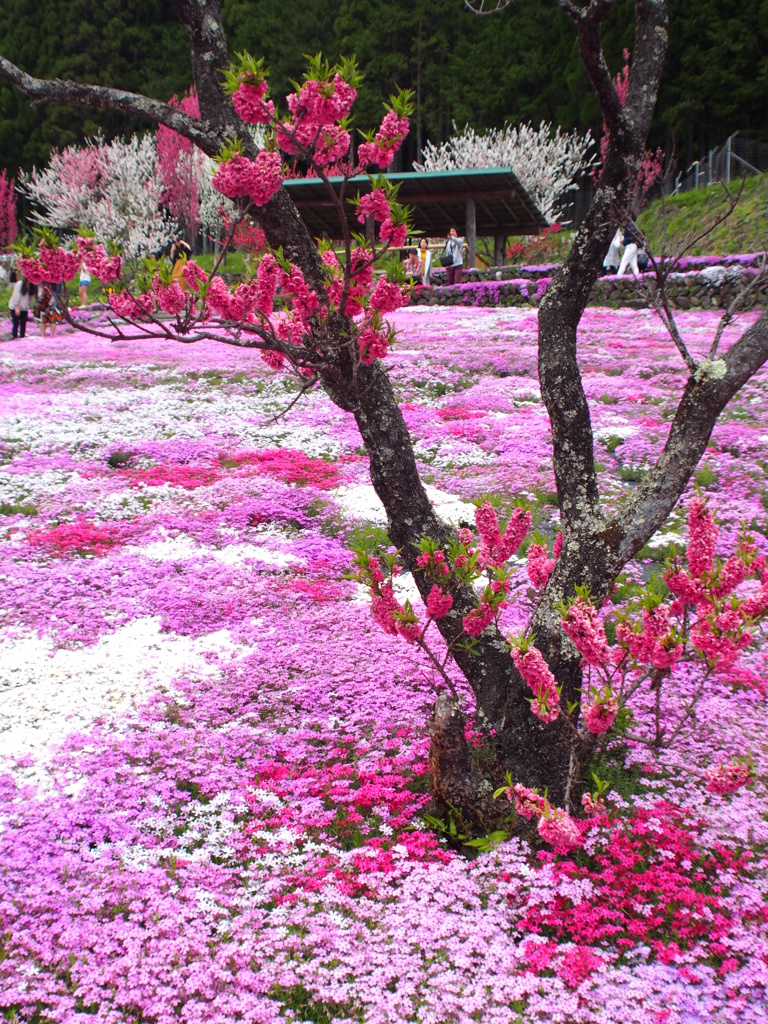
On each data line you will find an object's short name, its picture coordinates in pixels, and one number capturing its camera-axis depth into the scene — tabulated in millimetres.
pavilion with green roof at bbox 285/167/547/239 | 28438
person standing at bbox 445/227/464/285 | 29562
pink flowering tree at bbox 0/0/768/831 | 4633
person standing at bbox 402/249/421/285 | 26159
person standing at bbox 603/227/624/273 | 27406
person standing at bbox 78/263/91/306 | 28922
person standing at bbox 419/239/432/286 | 29541
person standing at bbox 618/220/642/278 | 23816
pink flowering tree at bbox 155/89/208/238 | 45125
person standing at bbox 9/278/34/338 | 23984
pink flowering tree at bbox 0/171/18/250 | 51594
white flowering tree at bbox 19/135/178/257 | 46781
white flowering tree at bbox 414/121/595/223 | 44875
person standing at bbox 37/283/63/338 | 22686
